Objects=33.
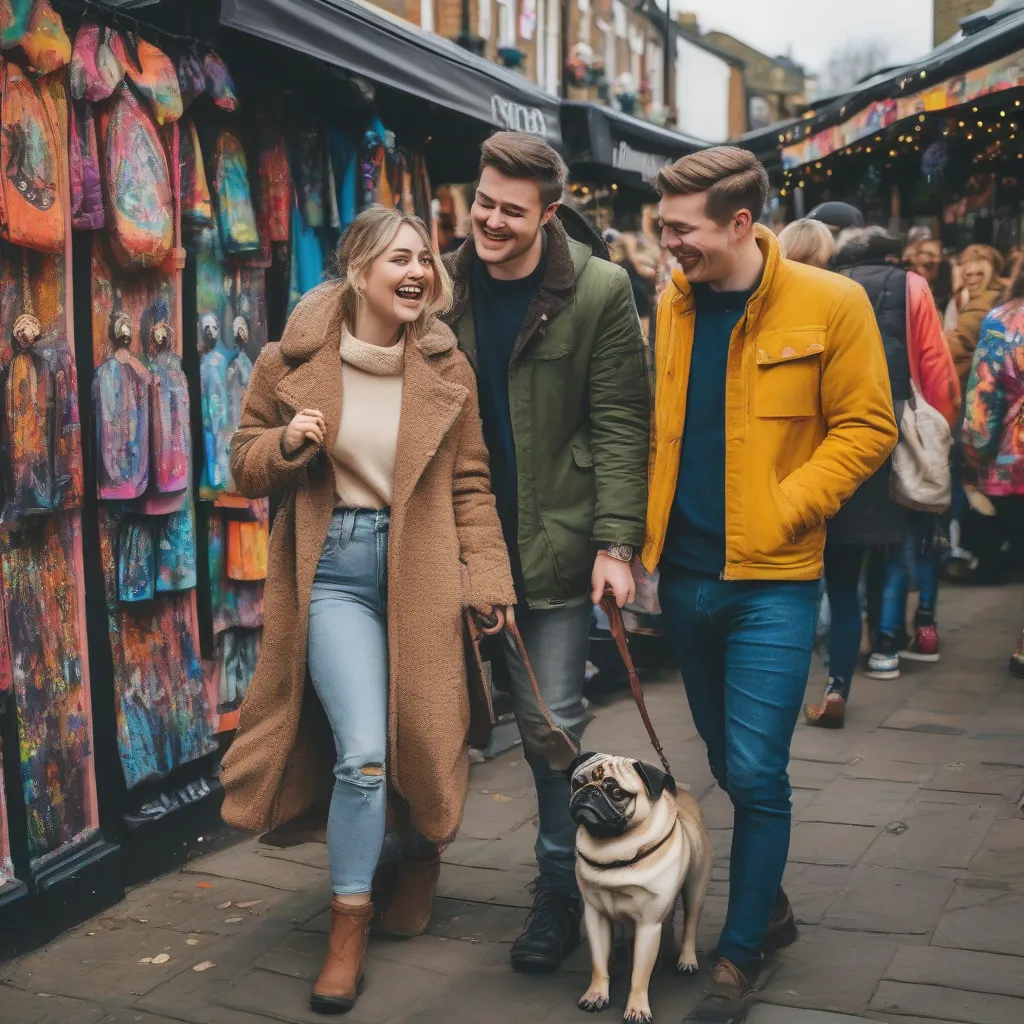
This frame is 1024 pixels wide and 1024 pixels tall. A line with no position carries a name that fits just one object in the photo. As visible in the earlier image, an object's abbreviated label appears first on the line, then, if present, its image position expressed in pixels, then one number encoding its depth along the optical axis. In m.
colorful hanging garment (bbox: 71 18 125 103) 4.04
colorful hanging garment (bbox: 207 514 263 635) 4.94
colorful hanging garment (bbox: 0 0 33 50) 3.67
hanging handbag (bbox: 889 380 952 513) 6.55
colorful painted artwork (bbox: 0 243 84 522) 3.81
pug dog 3.30
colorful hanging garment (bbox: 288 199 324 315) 5.30
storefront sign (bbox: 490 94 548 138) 5.70
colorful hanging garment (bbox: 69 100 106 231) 4.07
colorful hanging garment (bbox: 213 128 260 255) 4.85
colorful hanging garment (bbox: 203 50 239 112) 4.59
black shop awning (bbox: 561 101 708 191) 6.96
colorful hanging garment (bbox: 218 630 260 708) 5.04
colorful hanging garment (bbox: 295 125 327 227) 5.33
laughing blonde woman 3.58
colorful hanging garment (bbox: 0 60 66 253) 3.73
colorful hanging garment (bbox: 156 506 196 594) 4.55
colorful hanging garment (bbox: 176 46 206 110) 4.51
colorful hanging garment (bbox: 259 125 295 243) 5.09
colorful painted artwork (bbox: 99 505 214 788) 4.41
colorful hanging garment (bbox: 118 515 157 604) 4.39
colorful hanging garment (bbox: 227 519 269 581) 5.00
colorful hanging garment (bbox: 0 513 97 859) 3.94
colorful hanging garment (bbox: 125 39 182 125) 4.30
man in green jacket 3.68
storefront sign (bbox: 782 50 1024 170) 7.27
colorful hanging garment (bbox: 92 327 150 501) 4.20
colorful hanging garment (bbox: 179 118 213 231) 4.60
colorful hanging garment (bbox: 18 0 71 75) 3.78
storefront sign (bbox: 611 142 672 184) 7.36
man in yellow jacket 3.34
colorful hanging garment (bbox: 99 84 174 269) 4.20
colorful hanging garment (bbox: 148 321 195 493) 4.45
